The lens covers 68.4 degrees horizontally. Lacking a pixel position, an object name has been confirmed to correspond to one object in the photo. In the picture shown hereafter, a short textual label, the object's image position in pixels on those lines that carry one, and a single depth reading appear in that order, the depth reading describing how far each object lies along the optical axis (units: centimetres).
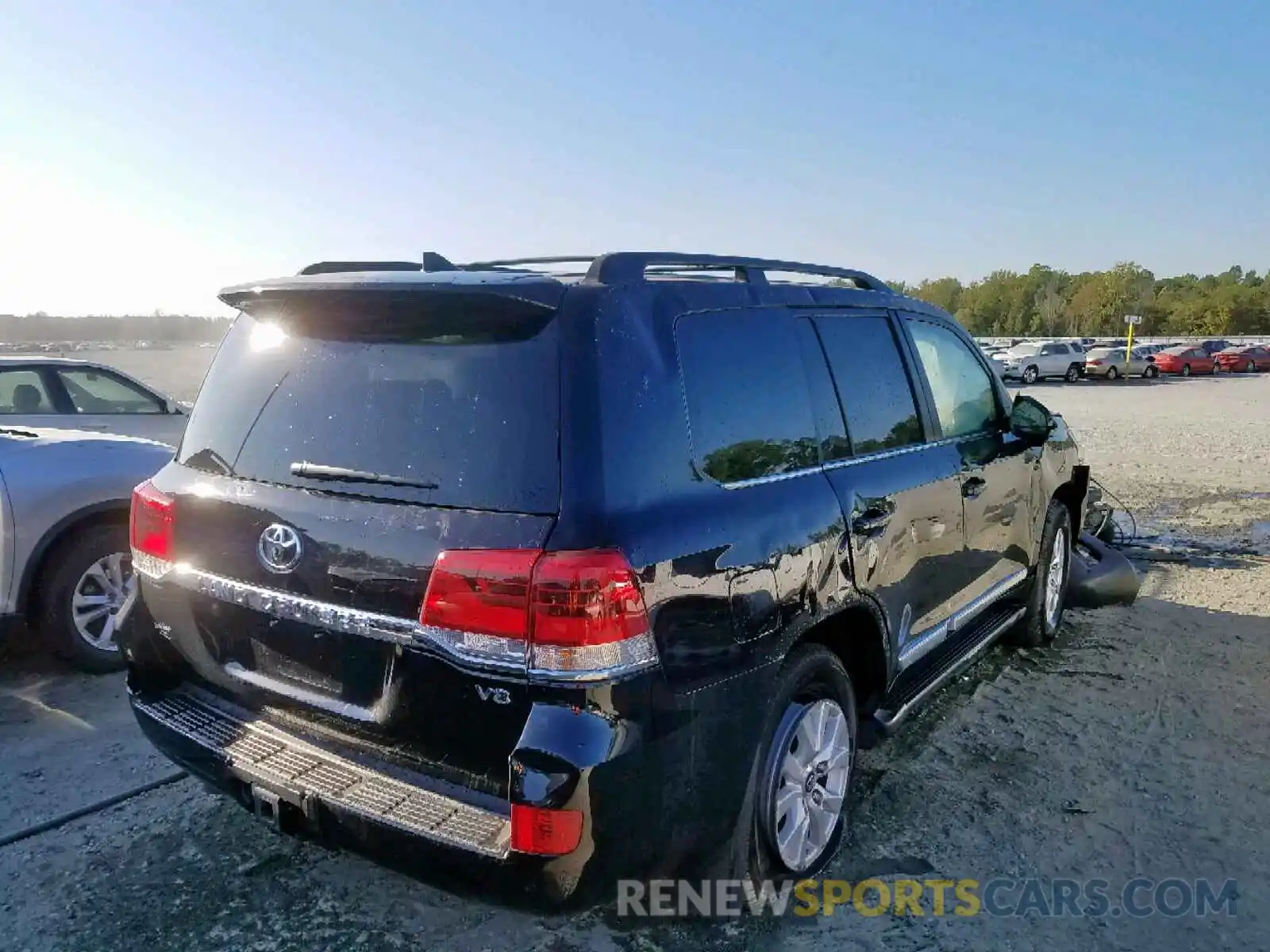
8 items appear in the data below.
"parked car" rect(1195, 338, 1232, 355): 4130
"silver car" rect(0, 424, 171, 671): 447
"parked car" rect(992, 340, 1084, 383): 3475
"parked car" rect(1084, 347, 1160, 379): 3550
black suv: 217
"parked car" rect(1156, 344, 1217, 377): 3903
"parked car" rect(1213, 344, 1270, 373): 4169
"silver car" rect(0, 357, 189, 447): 716
